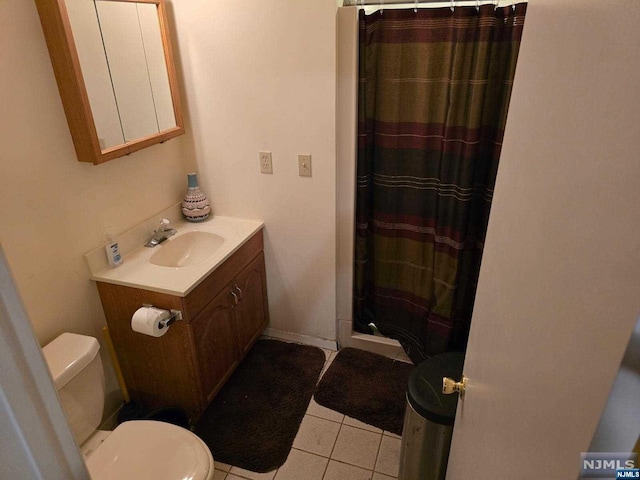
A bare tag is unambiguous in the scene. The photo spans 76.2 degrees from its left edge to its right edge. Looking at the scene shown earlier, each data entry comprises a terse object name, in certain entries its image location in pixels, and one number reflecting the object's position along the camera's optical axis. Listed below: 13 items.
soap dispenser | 1.75
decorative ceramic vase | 2.19
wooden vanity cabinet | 1.71
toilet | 1.33
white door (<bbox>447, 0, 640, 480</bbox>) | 0.36
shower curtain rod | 1.68
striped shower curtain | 1.66
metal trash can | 1.38
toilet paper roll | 1.59
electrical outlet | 2.07
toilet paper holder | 1.63
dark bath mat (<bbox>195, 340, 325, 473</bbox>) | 1.82
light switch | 2.01
